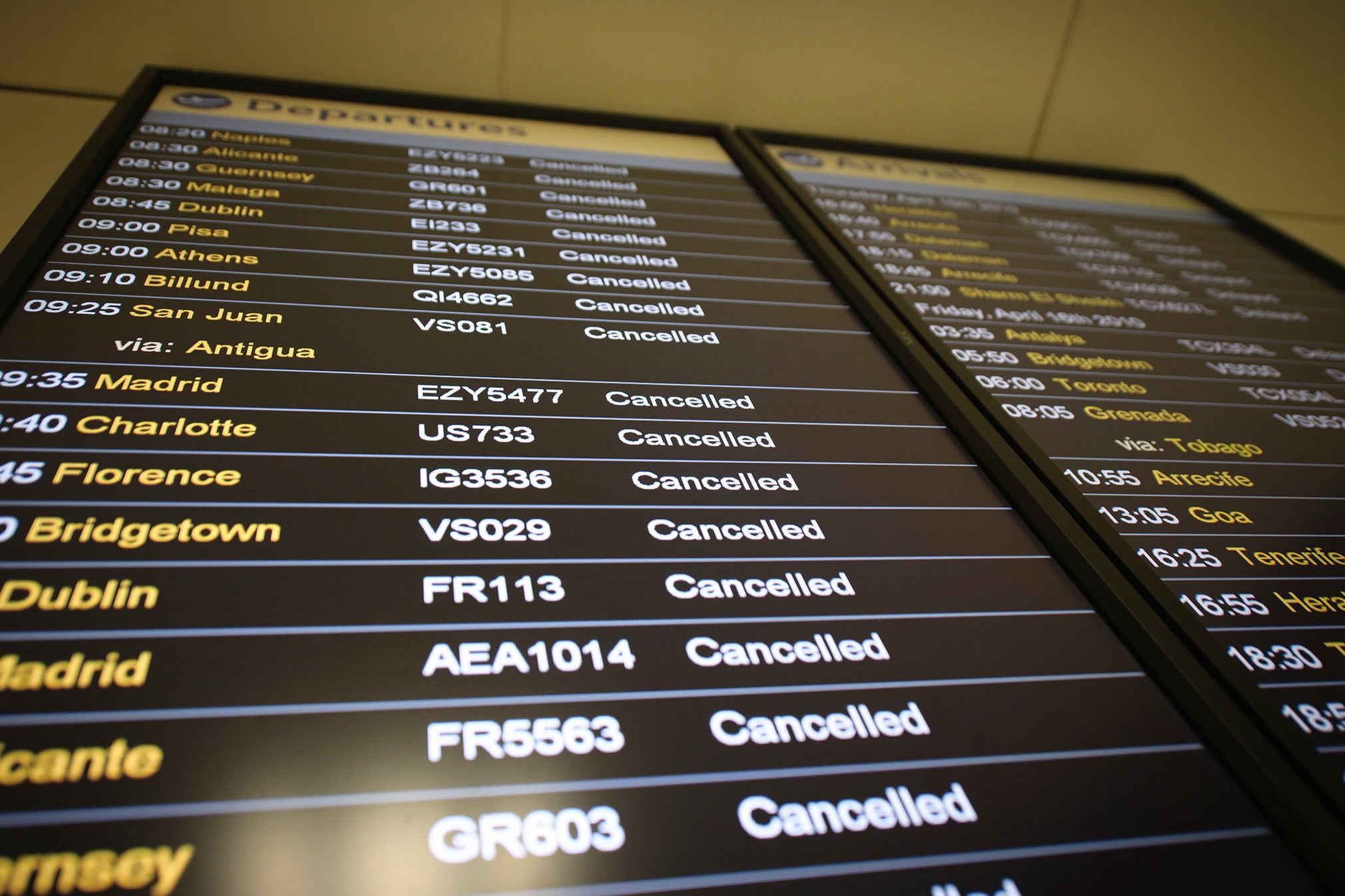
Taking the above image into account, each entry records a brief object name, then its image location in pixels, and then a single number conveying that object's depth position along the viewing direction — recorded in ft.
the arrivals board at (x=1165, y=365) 3.65
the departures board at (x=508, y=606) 2.35
